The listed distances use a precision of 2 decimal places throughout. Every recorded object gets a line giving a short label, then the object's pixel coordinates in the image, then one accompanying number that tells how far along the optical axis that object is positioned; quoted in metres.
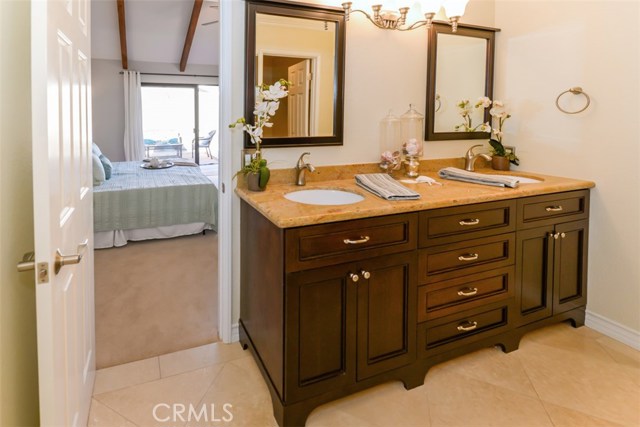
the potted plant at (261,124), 2.07
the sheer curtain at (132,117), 7.85
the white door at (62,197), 0.99
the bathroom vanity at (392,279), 1.72
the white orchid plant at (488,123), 2.82
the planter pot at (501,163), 2.86
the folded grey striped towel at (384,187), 1.94
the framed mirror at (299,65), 2.20
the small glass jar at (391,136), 2.60
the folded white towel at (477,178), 2.24
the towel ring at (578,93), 2.47
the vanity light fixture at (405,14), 2.44
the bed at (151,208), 4.13
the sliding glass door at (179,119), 8.50
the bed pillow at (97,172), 4.27
